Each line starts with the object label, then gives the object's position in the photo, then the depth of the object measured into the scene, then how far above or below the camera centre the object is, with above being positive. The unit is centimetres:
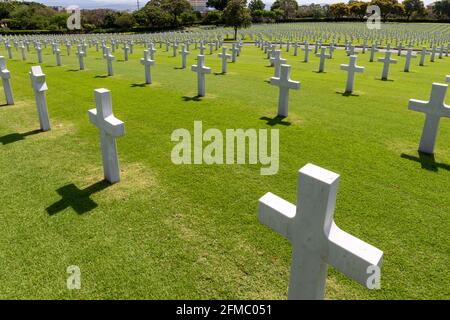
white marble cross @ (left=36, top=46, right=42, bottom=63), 1773 -102
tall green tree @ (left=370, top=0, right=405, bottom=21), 7306 +593
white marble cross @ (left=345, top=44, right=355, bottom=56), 1905 -76
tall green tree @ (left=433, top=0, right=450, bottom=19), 7371 +582
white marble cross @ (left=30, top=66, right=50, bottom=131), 633 -97
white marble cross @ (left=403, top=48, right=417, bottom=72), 1582 -117
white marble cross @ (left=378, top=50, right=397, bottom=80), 1310 -101
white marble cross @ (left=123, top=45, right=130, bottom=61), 1939 -101
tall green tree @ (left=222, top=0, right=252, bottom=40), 3806 +218
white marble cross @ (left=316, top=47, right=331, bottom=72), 1530 -104
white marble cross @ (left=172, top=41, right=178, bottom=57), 2178 -91
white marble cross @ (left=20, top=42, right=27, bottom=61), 1924 -101
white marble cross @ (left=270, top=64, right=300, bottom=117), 776 -109
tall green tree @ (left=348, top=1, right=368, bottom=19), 7850 +594
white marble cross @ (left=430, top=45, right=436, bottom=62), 2003 -103
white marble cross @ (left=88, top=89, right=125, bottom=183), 428 -114
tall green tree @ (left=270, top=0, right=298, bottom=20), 9561 +791
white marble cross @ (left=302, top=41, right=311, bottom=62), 1934 -92
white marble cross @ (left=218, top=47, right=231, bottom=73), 1453 -92
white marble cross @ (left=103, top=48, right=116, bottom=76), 1355 -108
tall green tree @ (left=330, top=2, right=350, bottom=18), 8234 +596
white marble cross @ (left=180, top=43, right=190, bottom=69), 1581 -101
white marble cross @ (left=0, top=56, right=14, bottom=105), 792 -111
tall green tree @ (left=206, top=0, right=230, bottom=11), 8200 +724
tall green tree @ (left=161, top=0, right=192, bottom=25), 6794 +531
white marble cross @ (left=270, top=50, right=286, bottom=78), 857 -71
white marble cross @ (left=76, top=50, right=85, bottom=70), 1531 -105
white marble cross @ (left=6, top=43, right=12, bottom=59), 2009 -95
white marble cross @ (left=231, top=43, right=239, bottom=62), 1906 -105
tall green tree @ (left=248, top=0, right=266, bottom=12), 8859 +756
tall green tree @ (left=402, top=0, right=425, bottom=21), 7612 +640
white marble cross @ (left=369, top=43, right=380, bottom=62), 2028 -109
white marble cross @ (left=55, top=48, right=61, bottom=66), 1702 -108
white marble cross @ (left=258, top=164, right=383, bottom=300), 179 -111
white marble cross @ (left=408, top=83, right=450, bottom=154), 549 -117
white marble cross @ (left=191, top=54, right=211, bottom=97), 1009 -105
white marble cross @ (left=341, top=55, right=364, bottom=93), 1029 -97
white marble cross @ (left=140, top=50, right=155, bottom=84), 1182 -106
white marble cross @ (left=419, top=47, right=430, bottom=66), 1834 -113
